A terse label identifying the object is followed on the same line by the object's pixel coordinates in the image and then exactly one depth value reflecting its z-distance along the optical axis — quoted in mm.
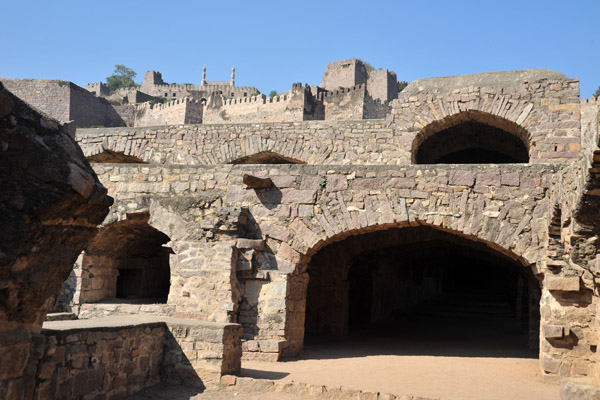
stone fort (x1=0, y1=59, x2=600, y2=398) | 4105
